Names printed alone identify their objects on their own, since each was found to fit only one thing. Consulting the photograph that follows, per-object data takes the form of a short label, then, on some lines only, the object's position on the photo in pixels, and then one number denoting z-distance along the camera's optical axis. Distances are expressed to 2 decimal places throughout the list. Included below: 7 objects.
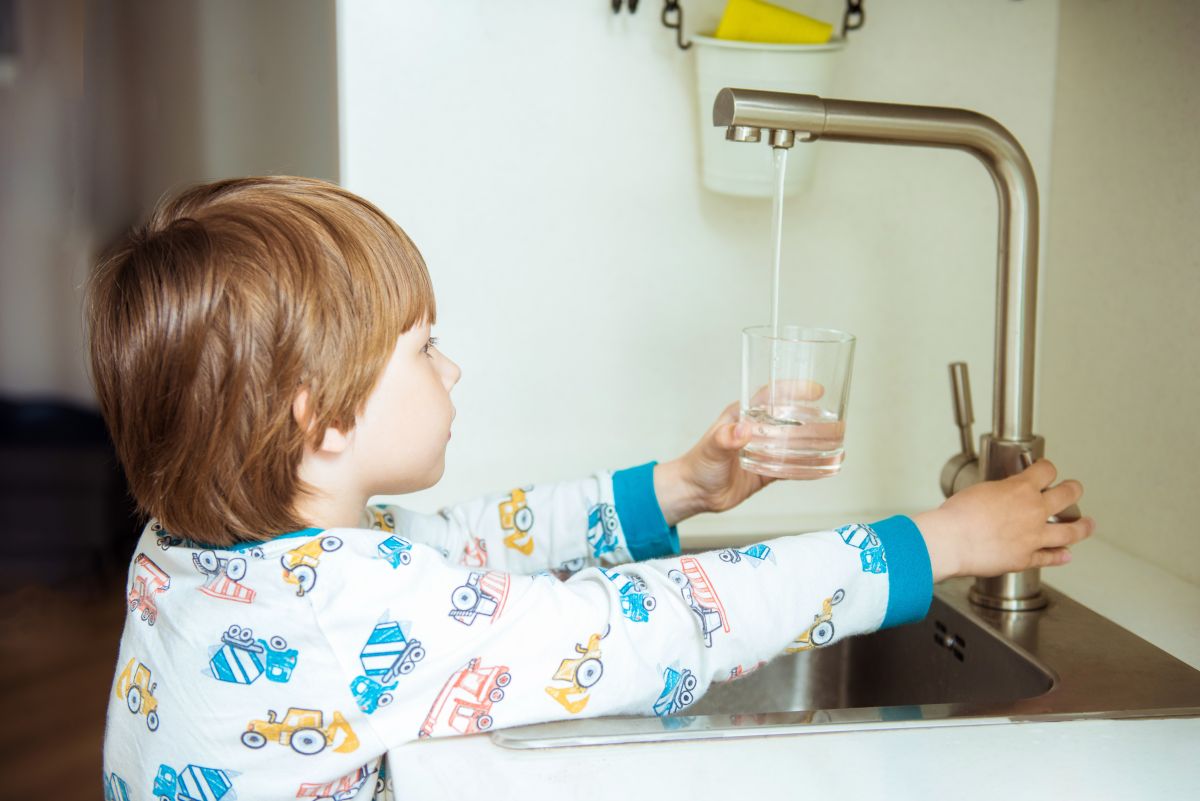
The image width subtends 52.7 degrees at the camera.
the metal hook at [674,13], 1.13
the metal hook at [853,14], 1.14
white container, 1.04
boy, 0.72
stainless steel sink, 0.72
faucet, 0.83
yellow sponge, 1.04
